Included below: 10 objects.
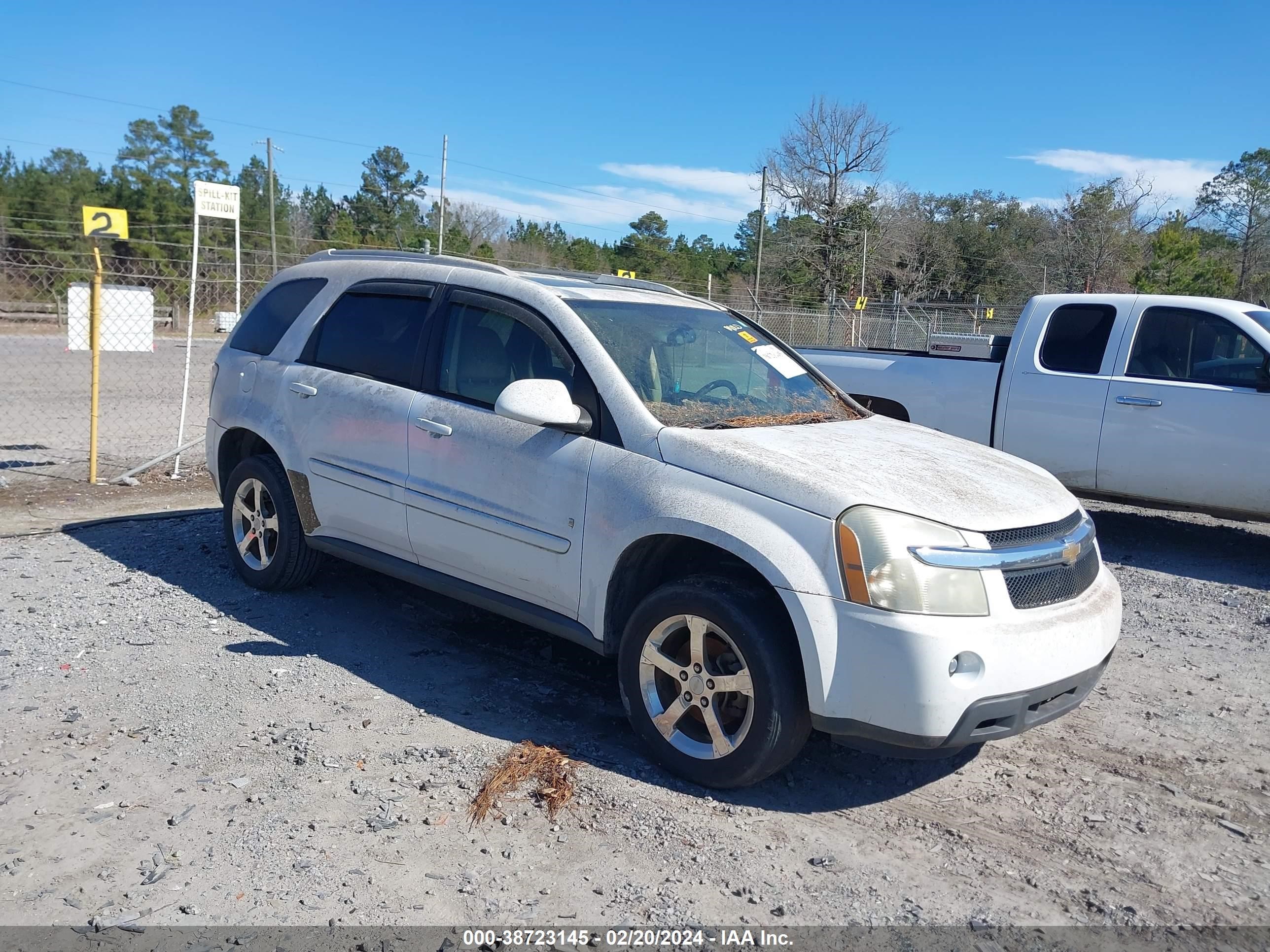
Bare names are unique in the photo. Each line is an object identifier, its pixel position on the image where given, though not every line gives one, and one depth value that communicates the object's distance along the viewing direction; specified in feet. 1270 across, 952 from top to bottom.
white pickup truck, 23.18
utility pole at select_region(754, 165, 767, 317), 132.87
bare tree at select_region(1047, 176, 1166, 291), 133.39
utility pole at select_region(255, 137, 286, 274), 162.44
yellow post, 28.45
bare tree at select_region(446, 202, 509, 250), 217.56
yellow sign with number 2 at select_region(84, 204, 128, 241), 28.45
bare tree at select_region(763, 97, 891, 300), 139.23
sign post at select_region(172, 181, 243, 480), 29.96
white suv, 10.85
